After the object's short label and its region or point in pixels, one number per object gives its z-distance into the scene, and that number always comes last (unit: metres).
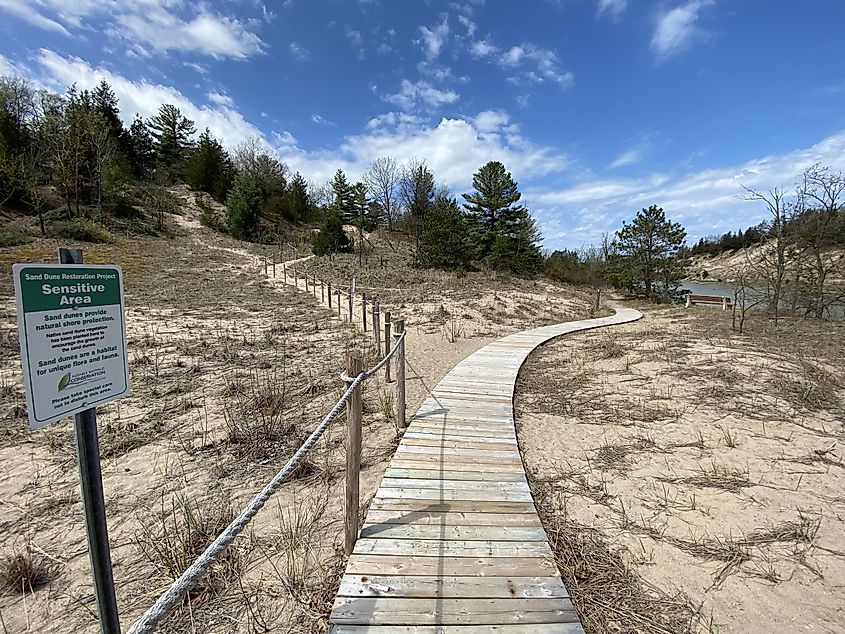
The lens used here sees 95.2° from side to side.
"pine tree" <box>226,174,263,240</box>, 38.78
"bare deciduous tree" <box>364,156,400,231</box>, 38.75
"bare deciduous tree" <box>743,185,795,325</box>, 16.00
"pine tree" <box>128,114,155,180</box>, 44.69
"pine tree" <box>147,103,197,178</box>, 49.47
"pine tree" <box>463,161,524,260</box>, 31.52
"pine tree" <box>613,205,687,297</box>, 26.80
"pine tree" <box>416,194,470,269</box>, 24.84
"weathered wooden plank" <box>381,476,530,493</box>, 3.63
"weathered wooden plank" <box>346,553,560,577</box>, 2.59
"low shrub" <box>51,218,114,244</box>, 24.95
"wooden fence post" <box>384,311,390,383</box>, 7.37
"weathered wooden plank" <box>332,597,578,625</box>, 2.23
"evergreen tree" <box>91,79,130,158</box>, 39.66
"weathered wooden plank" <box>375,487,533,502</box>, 3.46
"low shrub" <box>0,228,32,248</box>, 20.64
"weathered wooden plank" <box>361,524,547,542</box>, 2.95
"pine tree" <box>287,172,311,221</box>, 48.69
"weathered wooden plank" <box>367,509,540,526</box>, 3.12
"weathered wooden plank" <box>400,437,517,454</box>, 4.48
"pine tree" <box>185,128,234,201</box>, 46.94
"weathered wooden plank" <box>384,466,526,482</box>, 3.81
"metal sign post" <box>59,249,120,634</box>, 1.27
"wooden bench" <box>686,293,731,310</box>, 23.75
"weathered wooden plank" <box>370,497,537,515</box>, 3.29
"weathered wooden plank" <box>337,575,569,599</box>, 2.41
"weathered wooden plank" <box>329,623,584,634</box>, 2.16
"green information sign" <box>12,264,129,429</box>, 1.19
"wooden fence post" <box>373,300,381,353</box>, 9.10
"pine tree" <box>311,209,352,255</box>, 31.12
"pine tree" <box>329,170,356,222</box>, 45.28
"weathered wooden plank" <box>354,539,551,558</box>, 2.77
